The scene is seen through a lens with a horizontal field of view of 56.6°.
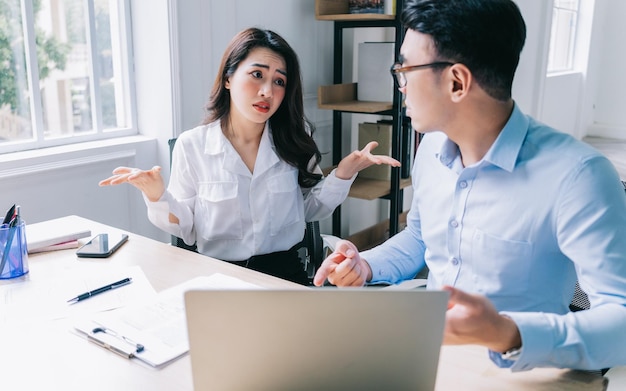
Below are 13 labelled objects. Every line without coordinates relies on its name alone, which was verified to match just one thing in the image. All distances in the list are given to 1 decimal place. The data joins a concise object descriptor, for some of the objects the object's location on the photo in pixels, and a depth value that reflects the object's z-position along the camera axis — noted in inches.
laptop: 27.3
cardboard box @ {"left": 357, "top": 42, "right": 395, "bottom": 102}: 118.6
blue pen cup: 53.0
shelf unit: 114.3
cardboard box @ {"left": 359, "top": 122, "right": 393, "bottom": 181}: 123.8
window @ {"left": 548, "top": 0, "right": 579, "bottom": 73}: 236.5
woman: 71.6
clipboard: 39.6
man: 37.9
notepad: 60.2
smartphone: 59.0
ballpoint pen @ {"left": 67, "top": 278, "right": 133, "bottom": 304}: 48.9
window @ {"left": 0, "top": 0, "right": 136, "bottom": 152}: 88.9
